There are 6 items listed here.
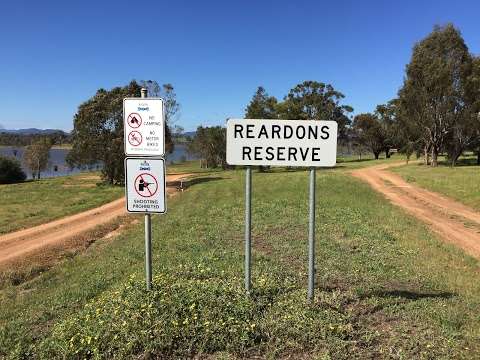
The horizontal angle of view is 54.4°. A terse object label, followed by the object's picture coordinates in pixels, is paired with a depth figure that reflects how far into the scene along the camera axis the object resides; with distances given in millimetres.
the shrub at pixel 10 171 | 46322
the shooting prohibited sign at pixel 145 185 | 5453
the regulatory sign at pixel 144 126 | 5289
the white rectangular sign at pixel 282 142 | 5543
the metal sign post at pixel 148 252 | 5641
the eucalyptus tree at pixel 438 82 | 37688
